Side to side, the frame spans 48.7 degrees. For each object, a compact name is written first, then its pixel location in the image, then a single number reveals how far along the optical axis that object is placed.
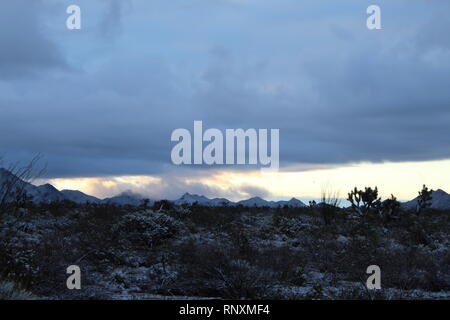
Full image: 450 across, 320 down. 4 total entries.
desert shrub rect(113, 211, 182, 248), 15.76
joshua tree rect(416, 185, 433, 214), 26.73
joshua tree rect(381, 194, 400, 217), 23.53
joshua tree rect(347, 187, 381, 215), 24.52
